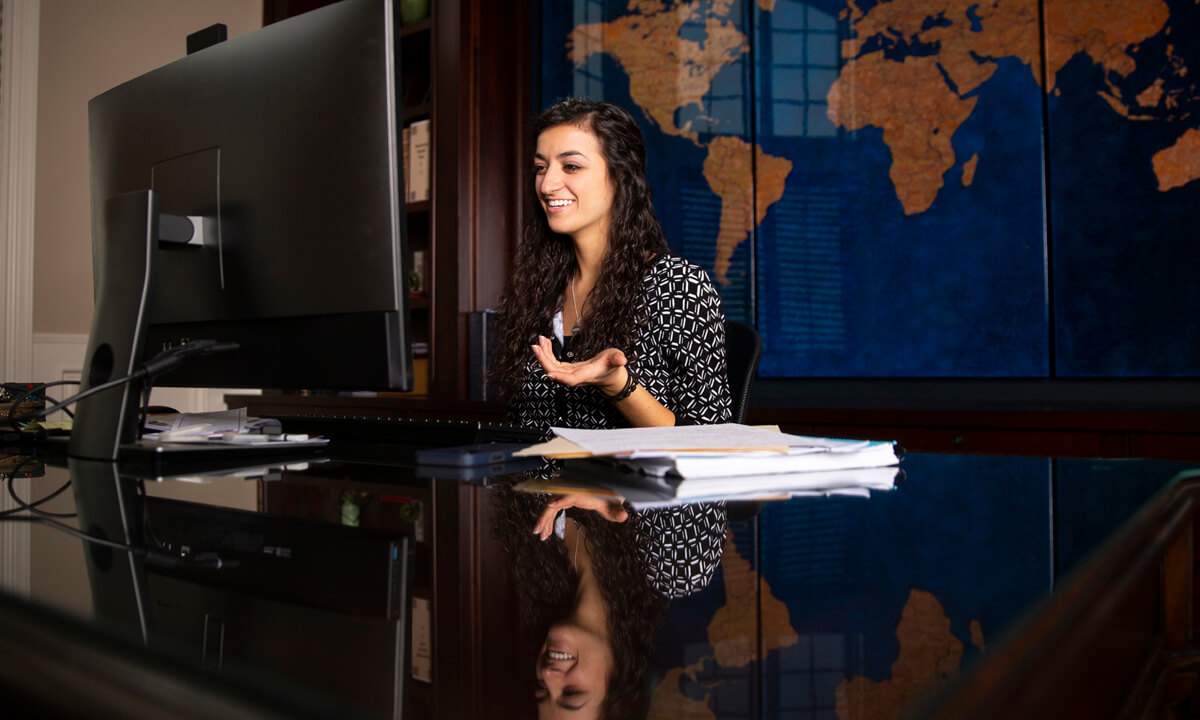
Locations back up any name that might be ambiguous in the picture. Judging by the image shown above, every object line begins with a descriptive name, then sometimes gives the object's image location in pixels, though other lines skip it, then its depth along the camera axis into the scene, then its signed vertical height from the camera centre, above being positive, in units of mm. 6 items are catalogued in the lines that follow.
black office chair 1820 +6
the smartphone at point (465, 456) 993 -110
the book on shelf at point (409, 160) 3232 +812
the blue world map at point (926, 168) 2271 +597
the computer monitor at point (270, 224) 943 +176
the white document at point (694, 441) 814 -82
